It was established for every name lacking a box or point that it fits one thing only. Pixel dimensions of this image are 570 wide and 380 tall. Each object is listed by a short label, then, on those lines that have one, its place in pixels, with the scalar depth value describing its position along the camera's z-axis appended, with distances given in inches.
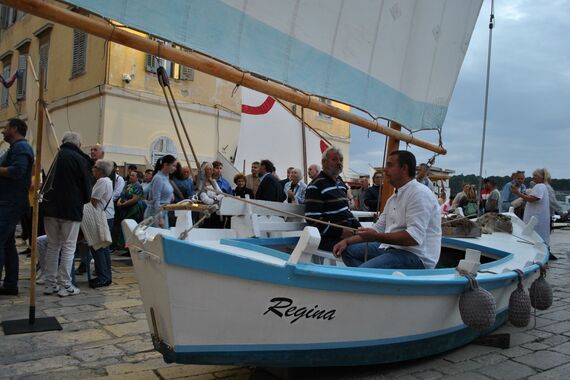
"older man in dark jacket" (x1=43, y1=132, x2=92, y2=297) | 191.0
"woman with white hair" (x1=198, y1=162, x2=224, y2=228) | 211.9
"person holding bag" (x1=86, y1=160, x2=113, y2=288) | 210.5
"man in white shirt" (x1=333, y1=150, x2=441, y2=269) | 132.3
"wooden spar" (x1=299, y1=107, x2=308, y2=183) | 318.6
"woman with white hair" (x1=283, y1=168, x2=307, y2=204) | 286.0
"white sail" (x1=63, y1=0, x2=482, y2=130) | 118.4
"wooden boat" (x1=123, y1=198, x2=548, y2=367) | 94.0
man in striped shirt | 162.4
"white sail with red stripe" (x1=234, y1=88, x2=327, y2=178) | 352.8
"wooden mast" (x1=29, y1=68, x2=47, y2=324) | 156.2
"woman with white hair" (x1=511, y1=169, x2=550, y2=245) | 312.5
